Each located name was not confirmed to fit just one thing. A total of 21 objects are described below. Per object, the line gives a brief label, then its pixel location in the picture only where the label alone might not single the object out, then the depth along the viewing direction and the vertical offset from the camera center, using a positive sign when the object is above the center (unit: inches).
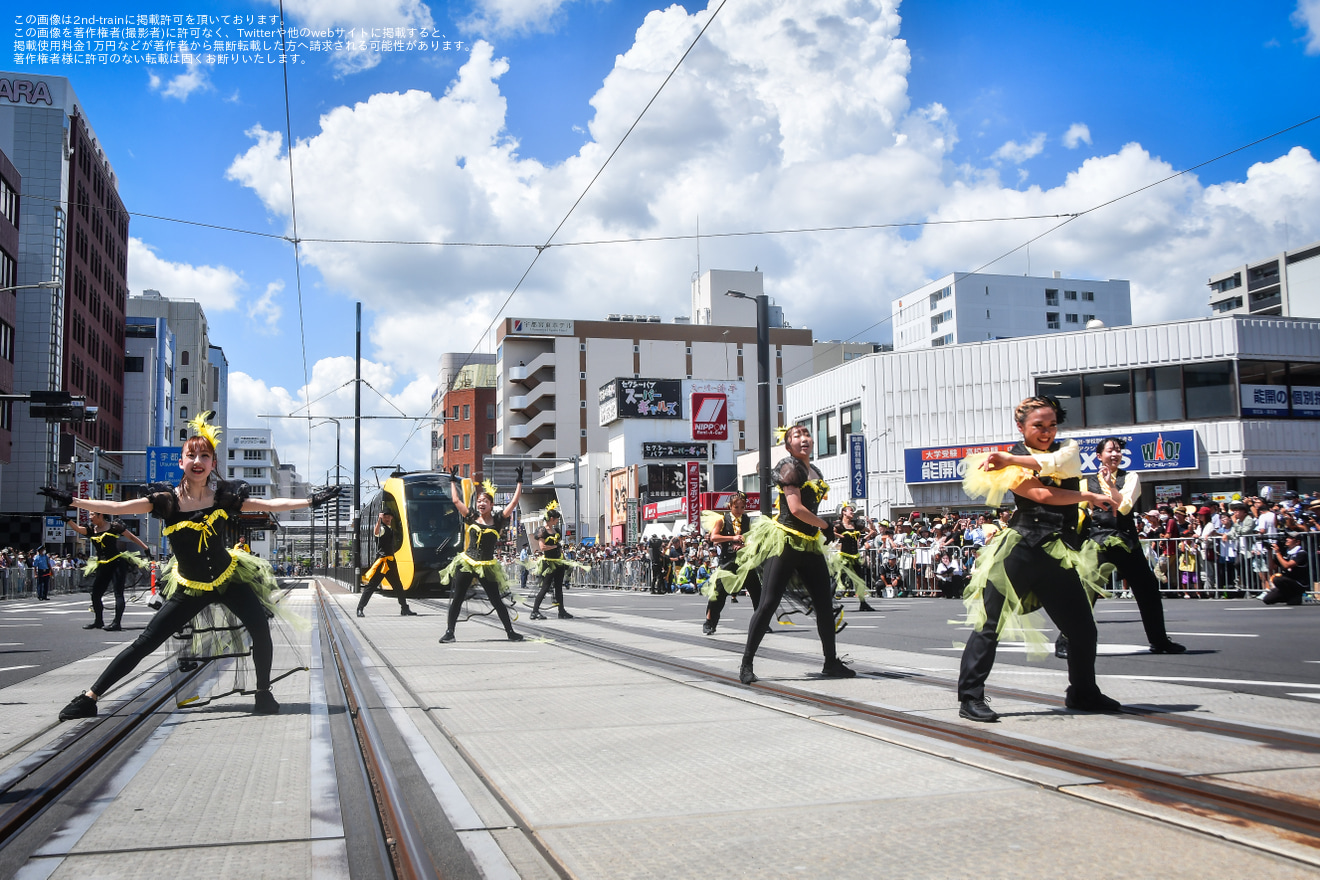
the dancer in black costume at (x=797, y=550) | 301.9 -6.0
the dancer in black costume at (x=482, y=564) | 487.2 -14.1
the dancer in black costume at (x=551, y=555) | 606.2 -13.0
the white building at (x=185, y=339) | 4456.2 +811.2
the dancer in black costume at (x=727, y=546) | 435.8 -8.2
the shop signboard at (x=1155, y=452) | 1403.8 +93.7
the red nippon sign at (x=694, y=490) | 2066.7 +77.9
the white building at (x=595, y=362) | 3676.2 +577.7
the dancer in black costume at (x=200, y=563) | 261.3 -6.6
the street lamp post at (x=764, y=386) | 728.3 +97.2
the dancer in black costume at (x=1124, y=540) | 336.5 -4.9
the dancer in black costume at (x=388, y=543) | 1059.4 -9.2
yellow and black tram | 1096.2 +7.4
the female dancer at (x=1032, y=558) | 223.0 -6.8
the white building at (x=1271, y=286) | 2848.9 +789.0
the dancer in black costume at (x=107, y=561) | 609.9 -13.5
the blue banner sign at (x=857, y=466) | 1707.7 +97.0
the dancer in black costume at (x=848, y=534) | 658.6 -3.7
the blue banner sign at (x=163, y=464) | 2241.6 +151.3
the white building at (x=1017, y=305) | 4042.8 +830.1
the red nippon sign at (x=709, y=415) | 2802.7 +296.1
